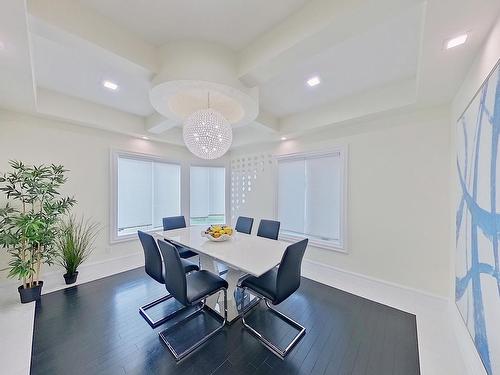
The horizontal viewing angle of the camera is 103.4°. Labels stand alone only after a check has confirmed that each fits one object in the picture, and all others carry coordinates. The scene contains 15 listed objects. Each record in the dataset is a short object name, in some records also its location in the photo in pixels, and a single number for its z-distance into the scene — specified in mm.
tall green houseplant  2406
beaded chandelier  2238
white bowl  2597
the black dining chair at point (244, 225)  3541
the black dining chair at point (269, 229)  3115
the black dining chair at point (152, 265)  2160
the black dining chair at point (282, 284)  1809
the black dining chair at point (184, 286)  1771
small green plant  2988
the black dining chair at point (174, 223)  3596
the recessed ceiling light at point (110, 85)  2610
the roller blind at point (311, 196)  3432
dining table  1891
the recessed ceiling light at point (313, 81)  2482
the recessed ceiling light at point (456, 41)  1386
